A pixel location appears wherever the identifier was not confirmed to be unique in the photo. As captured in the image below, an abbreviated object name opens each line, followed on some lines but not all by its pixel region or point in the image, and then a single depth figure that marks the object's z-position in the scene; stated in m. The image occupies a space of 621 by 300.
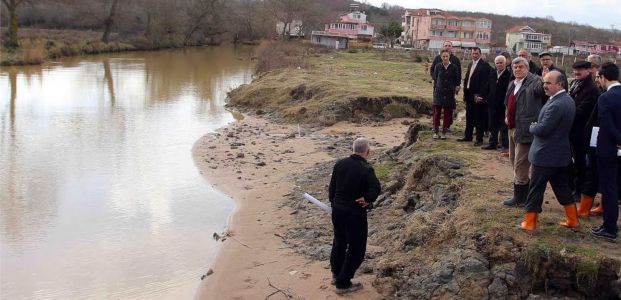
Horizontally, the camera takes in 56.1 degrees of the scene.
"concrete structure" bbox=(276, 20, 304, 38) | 72.88
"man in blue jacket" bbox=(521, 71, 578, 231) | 5.65
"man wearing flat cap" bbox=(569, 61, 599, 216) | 6.43
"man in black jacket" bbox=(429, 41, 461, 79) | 10.48
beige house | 78.94
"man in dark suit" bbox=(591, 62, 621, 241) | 5.70
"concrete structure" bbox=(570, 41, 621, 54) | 71.88
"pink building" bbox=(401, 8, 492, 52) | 82.50
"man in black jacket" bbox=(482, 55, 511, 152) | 8.97
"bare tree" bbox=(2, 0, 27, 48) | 44.19
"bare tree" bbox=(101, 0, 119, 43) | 59.31
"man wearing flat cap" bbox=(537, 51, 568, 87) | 8.32
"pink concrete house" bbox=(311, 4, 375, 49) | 79.19
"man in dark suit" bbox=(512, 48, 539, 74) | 8.73
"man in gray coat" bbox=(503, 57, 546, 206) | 6.49
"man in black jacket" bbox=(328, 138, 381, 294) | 5.84
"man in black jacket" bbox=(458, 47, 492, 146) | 9.87
